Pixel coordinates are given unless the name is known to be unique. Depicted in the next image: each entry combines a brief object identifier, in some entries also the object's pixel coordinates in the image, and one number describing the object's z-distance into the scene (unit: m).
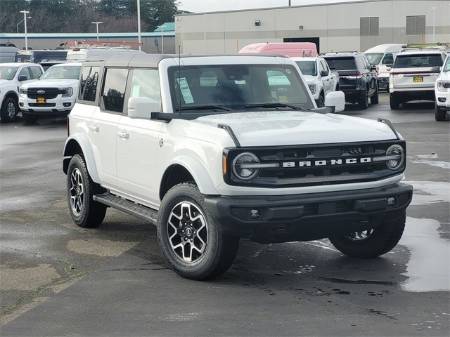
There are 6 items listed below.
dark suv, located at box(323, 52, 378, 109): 27.03
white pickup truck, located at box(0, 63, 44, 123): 24.67
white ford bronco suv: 6.45
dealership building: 63.84
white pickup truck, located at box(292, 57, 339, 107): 23.12
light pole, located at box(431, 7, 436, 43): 63.19
